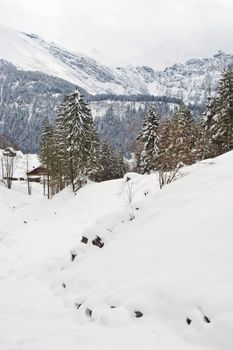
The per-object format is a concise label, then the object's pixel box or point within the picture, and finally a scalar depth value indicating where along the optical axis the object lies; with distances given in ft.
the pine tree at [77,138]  132.05
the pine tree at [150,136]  153.48
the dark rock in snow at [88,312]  26.35
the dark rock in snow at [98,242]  38.51
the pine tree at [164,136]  143.67
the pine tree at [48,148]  163.43
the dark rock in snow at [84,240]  41.32
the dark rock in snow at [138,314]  23.42
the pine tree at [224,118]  119.01
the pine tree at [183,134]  123.77
